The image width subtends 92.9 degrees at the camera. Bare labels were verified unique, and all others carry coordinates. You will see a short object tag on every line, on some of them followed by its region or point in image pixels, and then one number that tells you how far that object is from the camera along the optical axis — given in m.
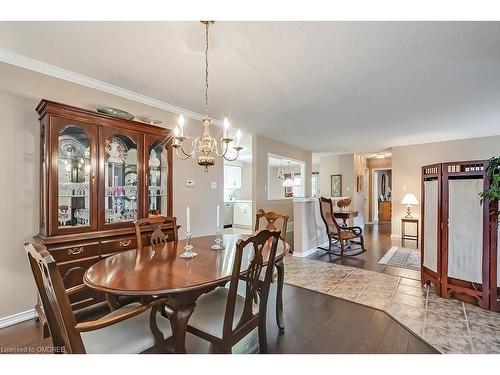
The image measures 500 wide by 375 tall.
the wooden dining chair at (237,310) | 1.33
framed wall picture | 7.78
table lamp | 5.60
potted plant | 2.24
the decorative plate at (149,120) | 2.87
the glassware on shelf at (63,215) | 2.16
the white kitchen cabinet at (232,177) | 8.65
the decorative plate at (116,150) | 2.49
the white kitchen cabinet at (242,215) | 7.57
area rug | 3.82
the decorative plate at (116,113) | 2.42
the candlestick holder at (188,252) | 1.79
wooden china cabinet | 2.06
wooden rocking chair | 4.51
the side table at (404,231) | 5.63
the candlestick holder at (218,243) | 2.06
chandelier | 1.83
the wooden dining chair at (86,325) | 1.01
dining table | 1.24
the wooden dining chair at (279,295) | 2.02
